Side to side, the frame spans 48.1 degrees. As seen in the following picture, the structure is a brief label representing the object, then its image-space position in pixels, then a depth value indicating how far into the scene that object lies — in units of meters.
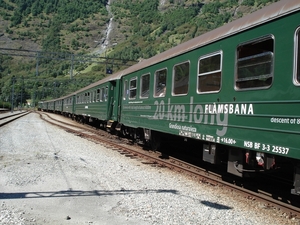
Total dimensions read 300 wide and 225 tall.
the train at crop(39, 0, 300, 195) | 4.86
